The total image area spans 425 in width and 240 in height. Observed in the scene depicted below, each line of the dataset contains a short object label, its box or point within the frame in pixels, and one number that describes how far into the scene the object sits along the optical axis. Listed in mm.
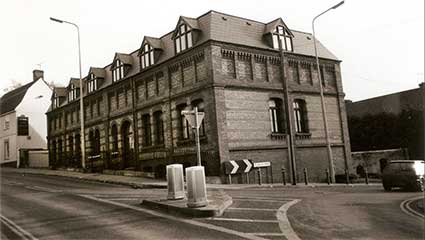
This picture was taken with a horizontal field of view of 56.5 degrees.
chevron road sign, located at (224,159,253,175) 22922
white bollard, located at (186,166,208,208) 11023
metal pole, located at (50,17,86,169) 29688
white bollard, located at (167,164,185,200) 12867
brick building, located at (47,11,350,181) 24297
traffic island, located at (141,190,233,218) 10539
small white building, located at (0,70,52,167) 44812
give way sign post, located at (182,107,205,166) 11773
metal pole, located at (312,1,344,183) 23128
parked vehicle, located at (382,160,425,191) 17781
